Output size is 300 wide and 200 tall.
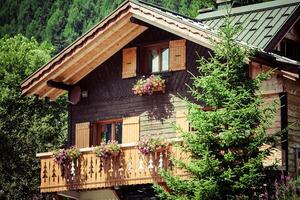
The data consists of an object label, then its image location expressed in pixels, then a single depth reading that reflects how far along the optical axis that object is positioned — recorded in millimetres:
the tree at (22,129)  36750
